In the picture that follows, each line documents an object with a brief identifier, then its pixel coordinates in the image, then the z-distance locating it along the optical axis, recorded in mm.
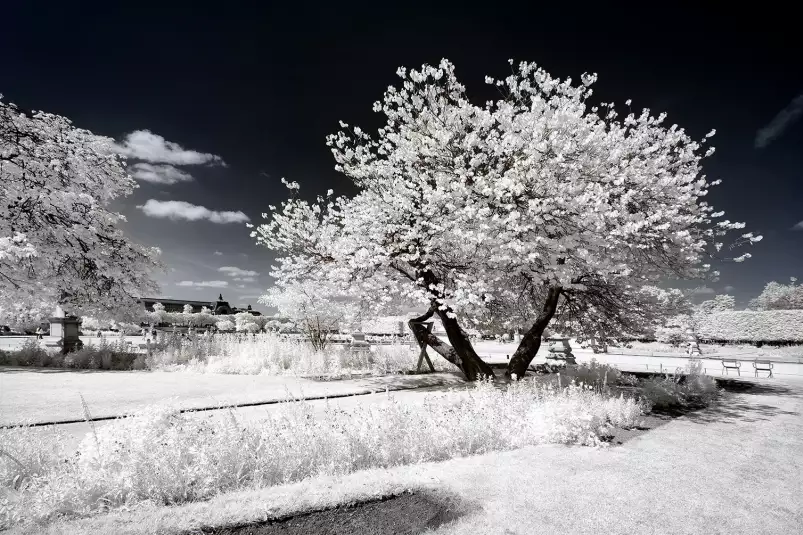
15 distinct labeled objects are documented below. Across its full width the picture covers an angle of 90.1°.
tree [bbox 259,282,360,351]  16406
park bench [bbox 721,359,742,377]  18506
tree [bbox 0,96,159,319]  8914
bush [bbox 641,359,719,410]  10250
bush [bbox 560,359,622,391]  12496
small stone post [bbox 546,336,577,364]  18625
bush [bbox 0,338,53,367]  15172
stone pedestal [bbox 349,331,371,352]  18056
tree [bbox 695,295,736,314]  72625
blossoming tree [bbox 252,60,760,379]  9195
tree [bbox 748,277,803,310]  58266
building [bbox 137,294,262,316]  60344
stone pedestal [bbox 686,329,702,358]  25438
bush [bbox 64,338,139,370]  14680
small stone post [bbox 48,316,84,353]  16672
